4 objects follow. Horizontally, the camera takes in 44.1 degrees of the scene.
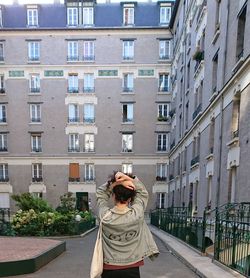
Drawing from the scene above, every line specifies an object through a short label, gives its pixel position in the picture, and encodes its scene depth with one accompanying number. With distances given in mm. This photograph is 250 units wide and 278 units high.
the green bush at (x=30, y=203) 15666
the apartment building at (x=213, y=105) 10383
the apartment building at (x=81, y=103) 31828
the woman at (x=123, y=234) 2693
